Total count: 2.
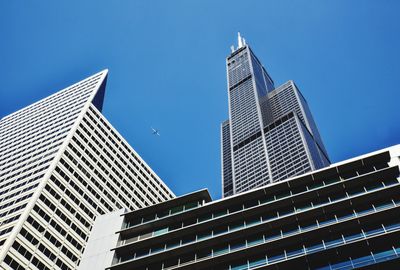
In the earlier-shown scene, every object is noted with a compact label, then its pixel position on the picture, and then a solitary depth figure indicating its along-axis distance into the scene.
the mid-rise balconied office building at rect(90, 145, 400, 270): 45.69
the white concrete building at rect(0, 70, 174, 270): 84.44
